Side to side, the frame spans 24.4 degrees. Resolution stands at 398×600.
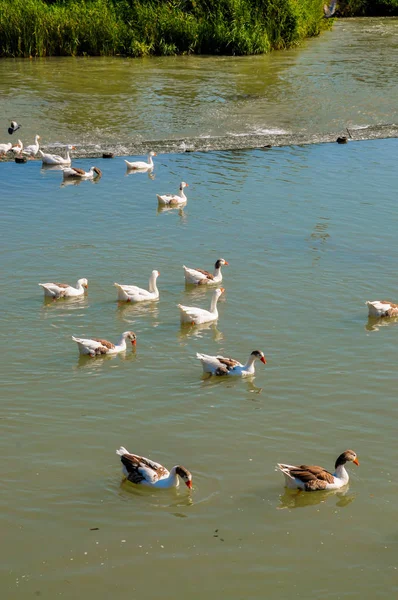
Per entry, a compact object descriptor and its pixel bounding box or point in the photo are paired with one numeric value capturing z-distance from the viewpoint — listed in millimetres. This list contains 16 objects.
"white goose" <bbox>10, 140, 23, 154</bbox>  24408
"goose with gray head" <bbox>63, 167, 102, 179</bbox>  22953
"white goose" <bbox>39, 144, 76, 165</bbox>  24062
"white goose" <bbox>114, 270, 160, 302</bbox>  15414
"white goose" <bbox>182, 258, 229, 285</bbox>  16250
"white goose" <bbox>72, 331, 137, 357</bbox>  13414
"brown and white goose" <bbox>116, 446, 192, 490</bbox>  10172
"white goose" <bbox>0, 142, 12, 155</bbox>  24266
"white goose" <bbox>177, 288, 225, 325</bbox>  14711
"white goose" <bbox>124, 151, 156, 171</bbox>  23594
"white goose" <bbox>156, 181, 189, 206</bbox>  20703
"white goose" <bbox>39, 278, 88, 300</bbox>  15477
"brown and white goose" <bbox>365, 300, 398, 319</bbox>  14766
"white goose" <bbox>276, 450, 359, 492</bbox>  10164
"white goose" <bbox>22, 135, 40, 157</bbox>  24656
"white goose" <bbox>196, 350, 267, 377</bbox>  12883
